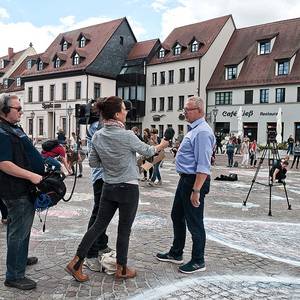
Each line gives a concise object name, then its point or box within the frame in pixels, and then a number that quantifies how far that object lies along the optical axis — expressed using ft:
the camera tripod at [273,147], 24.27
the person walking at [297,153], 60.60
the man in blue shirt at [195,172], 11.79
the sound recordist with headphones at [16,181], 10.12
